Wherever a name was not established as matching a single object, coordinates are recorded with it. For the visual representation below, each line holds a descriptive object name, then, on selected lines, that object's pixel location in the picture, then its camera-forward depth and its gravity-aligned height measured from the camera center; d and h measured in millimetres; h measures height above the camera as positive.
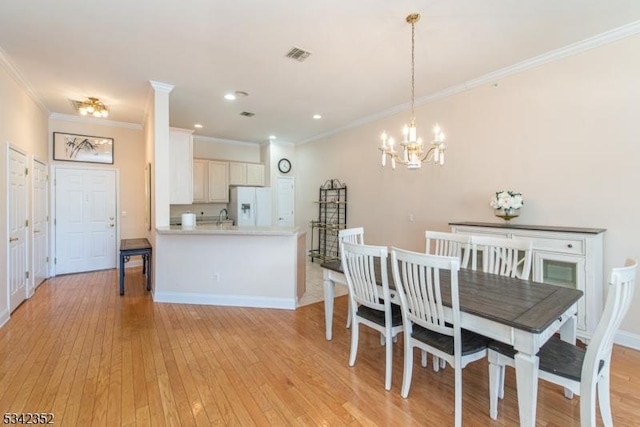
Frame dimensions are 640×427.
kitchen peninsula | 3711 -723
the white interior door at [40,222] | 4324 -207
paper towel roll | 4098 -148
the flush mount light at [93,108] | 4211 +1435
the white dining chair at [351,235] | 3009 -266
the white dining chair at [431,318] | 1733 -679
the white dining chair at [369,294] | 2109 -640
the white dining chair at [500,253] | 2369 -368
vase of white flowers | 3150 +63
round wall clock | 7137 +1057
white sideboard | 2623 -476
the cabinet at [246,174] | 6652 +812
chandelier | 2428 +544
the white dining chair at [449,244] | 2697 -326
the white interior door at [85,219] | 5191 -187
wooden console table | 4191 -595
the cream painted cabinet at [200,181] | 6180 +600
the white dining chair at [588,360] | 1413 -820
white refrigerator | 6395 +77
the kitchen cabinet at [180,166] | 4543 +664
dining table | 1494 -557
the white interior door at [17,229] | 3418 -241
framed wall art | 5129 +1084
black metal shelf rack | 5988 -229
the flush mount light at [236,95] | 4086 +1602
